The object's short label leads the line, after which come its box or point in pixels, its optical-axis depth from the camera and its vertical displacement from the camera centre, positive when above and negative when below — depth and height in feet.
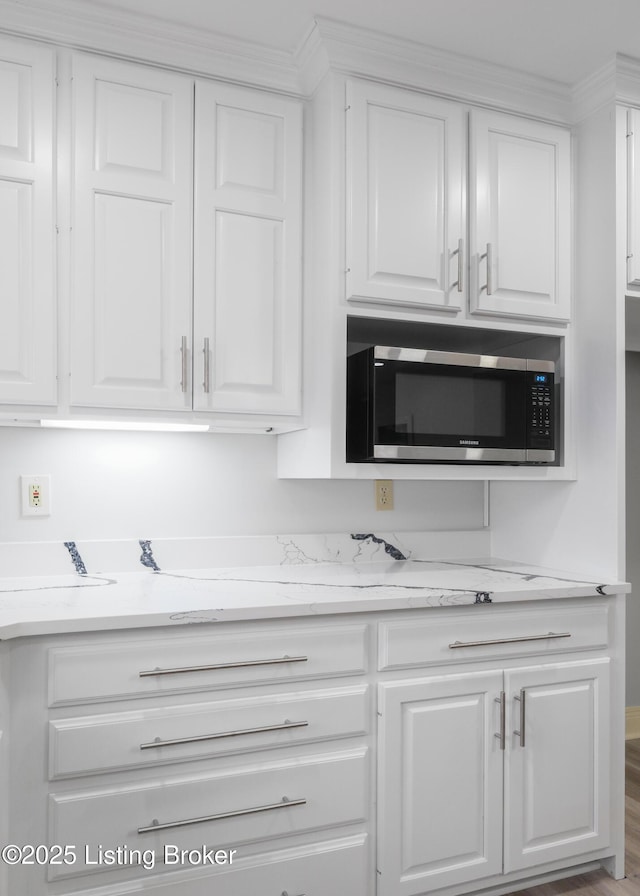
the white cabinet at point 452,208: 6.59 +2.49
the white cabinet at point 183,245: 6.09 +1.95
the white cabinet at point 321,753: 4.99 -2.36
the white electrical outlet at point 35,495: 6.71 -0.36
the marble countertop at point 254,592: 5.13 -1.15
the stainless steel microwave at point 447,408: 6.46 +0.51
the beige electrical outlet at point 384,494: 8.11 -0.40
